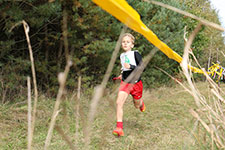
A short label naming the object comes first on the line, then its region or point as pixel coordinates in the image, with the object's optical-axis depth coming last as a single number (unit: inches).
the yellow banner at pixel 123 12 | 42.3
